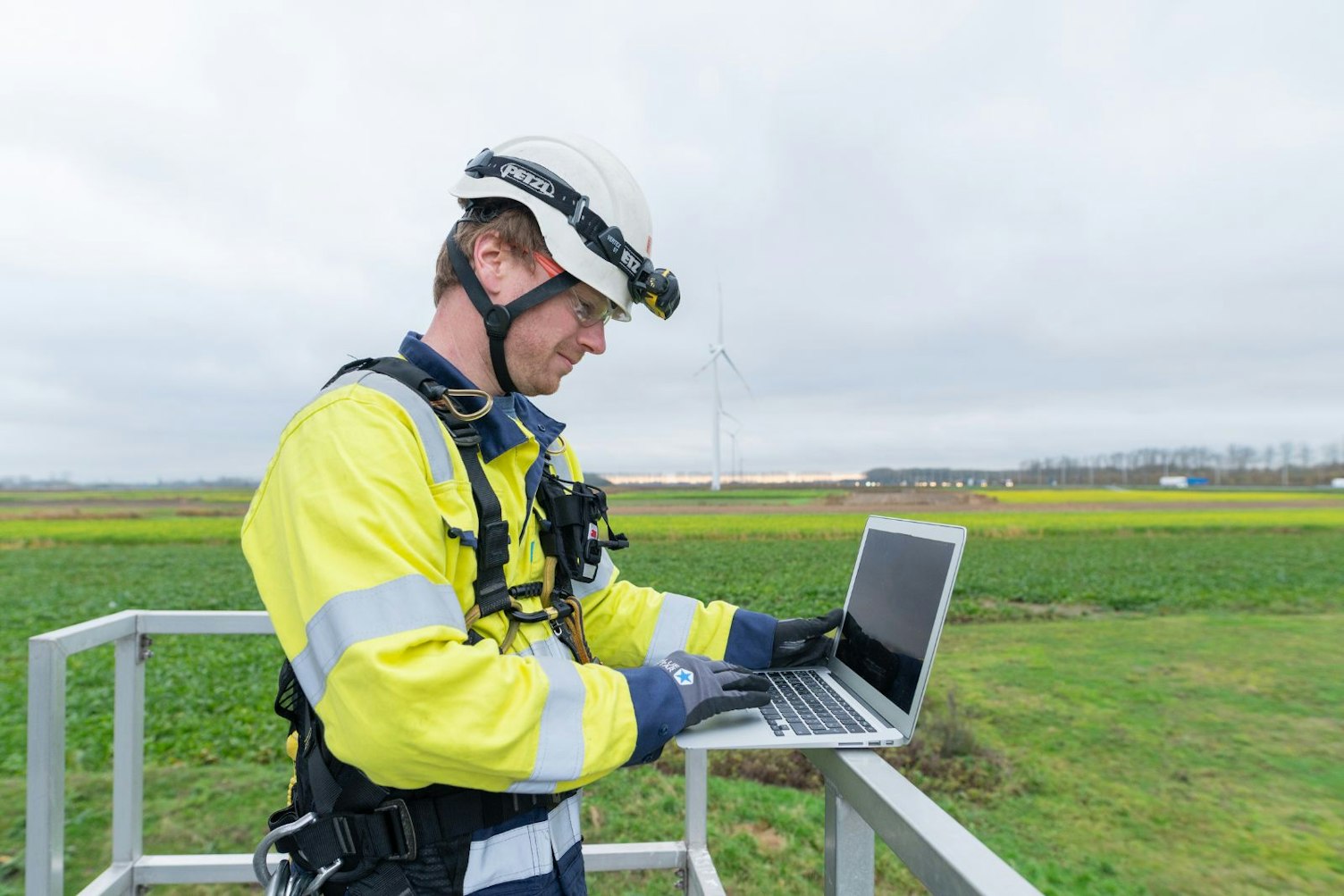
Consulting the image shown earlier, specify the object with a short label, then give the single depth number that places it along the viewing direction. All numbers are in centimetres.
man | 112
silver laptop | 146
